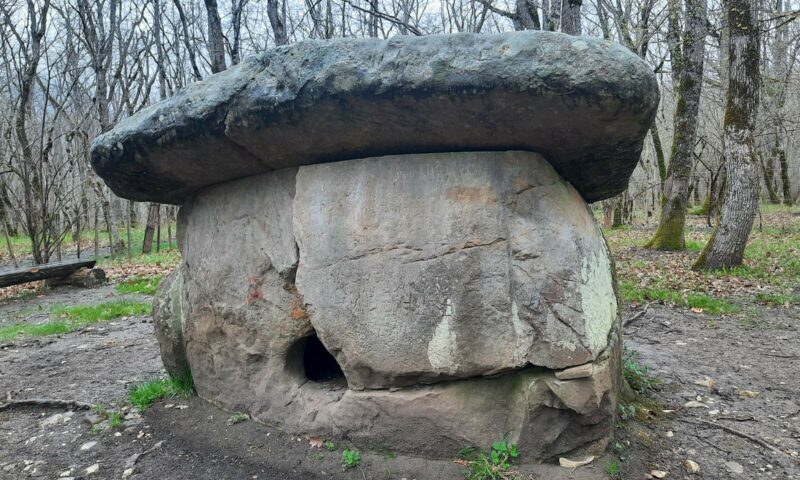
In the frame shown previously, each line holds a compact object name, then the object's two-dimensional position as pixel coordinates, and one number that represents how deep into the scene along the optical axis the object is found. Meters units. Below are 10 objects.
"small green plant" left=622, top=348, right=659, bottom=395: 3.61
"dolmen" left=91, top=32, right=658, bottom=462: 2.36
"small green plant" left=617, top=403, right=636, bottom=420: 3.07
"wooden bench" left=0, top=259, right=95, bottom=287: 8.41
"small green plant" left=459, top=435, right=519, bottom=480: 2.50
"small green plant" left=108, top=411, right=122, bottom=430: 3.33
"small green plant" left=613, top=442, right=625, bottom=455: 2.72
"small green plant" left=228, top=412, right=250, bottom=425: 3.18
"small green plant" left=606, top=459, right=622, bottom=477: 2.54
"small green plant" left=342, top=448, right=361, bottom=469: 2.68
